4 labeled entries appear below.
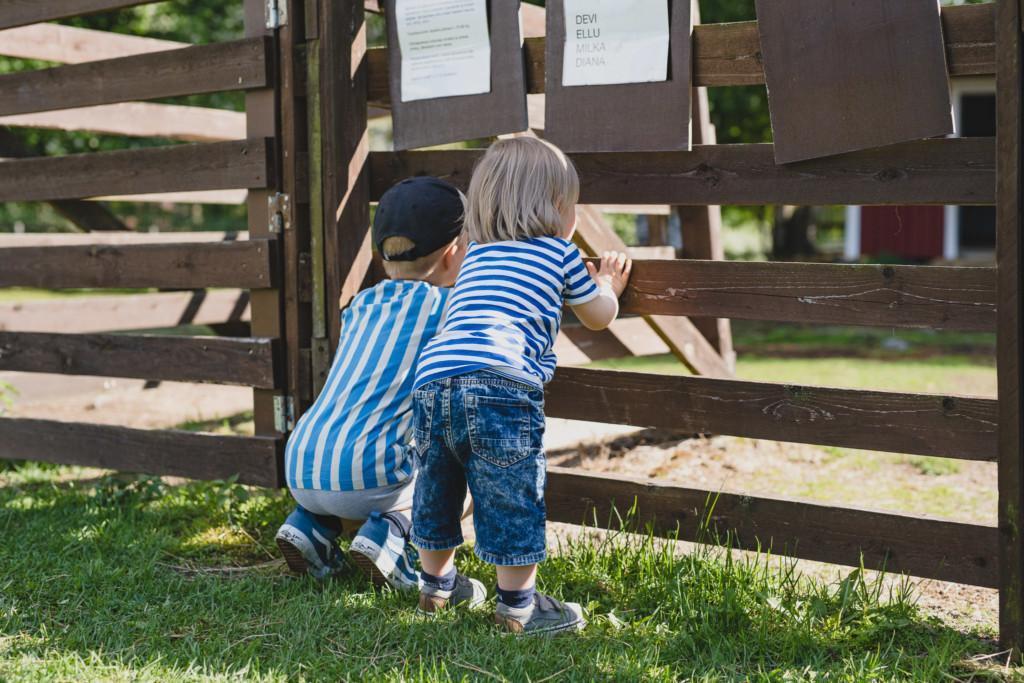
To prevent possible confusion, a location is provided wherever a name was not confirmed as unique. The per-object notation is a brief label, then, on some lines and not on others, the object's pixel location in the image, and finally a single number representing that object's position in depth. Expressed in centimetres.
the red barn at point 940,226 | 1880
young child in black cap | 339
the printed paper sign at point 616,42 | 345
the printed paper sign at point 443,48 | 375
